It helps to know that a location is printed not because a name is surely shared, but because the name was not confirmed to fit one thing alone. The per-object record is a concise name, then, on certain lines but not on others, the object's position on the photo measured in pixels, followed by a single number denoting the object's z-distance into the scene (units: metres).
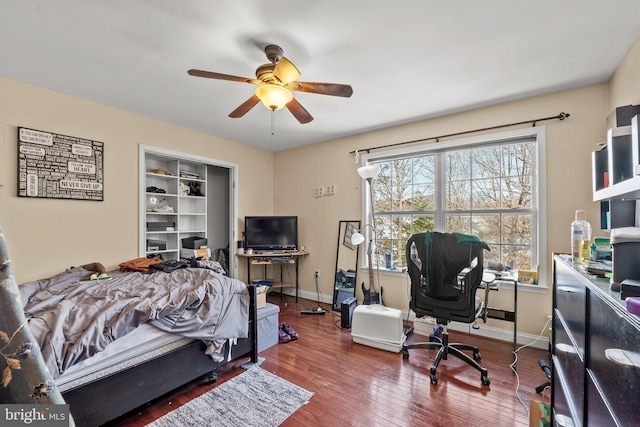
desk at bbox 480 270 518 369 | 2.49
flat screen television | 4.34
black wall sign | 2.47
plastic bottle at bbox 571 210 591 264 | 1.44
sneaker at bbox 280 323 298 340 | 2.93
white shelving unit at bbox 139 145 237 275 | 3.66
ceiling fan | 1.84
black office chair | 2.14
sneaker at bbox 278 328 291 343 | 2.86
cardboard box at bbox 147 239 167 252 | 3.67
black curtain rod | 2.60
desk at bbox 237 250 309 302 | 4.14
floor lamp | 3.12
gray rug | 1.74
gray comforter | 1.48
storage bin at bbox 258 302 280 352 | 2.63
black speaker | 3.23
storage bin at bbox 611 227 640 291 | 0.82
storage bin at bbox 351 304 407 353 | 2.64
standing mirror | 3.83
